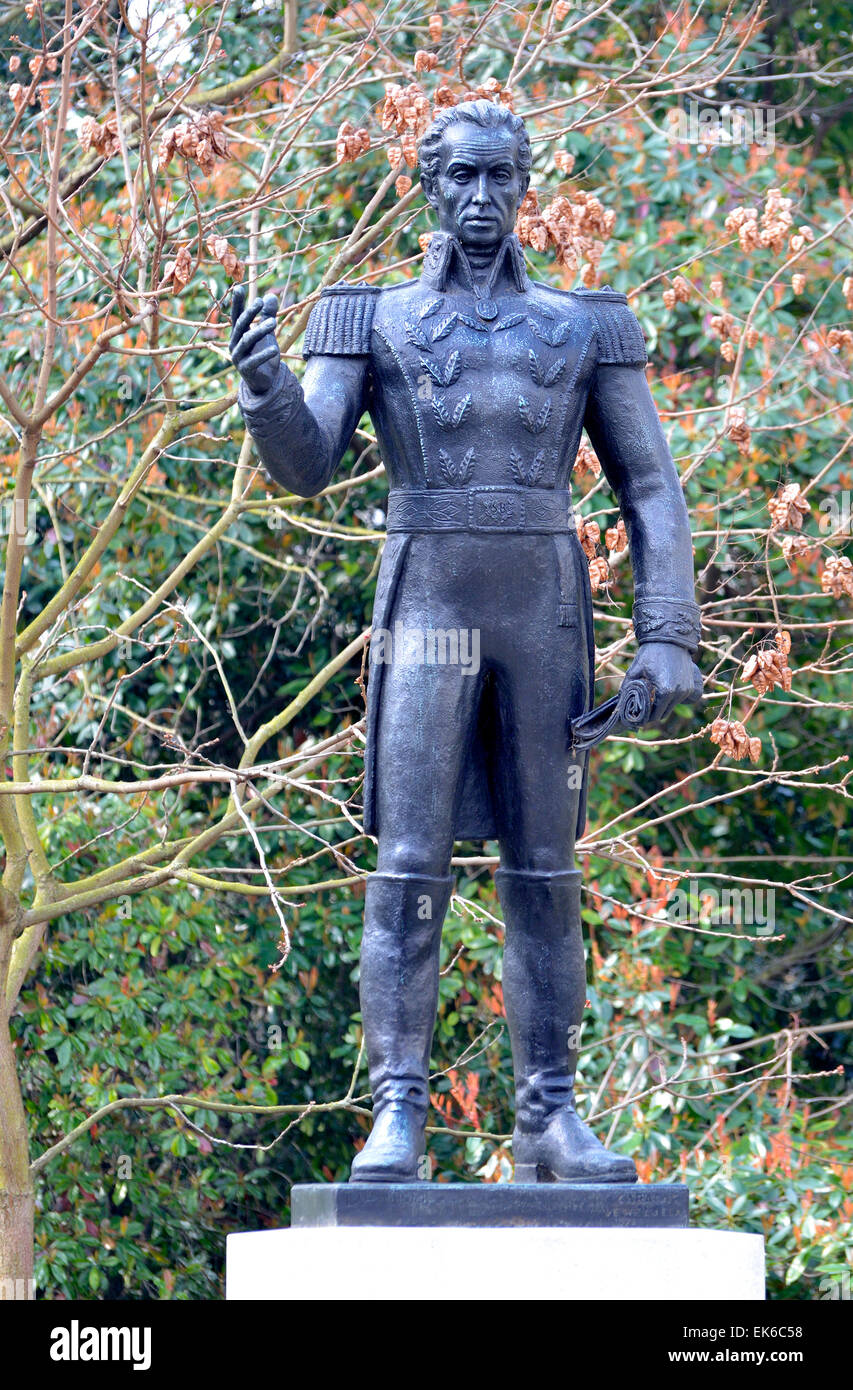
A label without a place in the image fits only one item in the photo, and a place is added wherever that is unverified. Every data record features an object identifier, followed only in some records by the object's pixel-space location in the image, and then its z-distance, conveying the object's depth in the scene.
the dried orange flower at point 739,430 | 14.64
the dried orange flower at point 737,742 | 12.96
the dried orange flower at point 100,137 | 13.70
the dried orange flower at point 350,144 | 14.04
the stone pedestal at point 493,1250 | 8.91
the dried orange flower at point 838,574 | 14.52
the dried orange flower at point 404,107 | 13.80
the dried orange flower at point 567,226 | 14.34
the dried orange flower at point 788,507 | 13.87
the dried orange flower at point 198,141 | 13.16
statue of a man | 9.99
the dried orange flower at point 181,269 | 13.25
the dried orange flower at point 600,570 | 14.89
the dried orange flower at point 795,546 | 14.45
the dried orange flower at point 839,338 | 15.48
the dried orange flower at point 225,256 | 14.20
